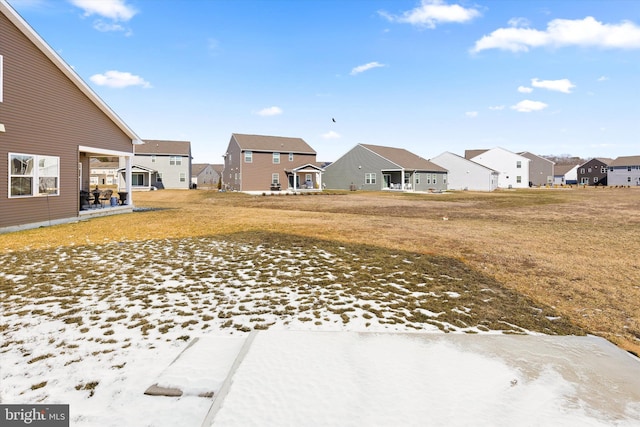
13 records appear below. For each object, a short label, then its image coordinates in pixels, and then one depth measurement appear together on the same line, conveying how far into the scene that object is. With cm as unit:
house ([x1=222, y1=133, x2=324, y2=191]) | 4872
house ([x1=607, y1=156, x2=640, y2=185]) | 8144
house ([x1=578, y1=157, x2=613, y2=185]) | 9223
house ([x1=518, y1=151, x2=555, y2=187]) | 8619
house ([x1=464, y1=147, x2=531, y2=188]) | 6981
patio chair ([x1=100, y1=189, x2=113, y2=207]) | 2128
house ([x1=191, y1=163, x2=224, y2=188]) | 10531
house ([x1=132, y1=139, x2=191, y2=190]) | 5419
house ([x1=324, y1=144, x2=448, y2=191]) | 5200
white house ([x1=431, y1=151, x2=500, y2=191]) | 6000
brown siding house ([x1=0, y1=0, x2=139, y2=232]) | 1252
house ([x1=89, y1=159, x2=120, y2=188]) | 7189
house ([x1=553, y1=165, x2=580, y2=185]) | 10494
